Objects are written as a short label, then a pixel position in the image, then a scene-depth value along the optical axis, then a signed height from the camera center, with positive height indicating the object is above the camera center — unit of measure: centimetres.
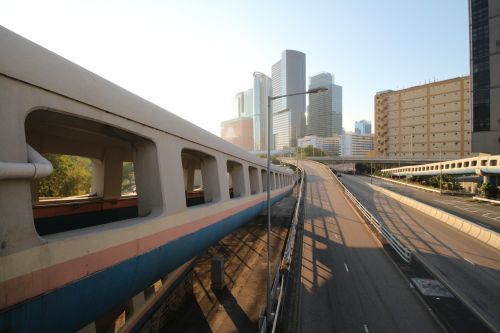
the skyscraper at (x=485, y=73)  6147 +1880
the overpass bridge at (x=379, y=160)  10806 +55
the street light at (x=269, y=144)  1152 +87
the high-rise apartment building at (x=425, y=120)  11512 +1741
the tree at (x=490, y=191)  5059 -545
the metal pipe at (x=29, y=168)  376 -5
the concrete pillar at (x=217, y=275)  1745 -678
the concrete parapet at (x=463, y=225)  2414 -655
